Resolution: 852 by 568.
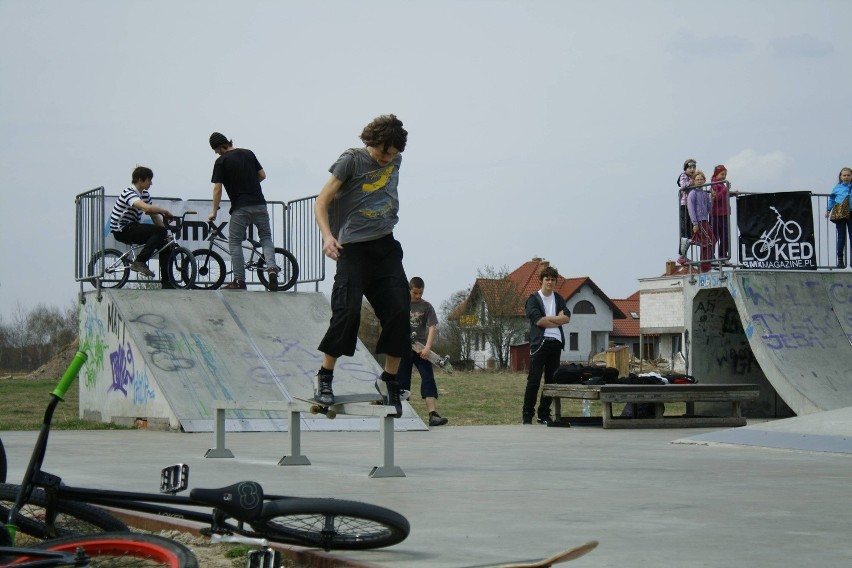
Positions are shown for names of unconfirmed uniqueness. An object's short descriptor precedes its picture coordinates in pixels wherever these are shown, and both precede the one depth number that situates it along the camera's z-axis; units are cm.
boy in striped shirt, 1570
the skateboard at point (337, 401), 773
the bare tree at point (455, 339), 8431
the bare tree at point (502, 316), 8762
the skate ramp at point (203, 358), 1334
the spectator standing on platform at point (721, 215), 1669
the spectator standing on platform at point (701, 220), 1694
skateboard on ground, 358
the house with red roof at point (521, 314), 8800
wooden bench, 1351
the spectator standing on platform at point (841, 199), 1705
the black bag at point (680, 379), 1477
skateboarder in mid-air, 764
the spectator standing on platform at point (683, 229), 1725
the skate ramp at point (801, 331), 1470
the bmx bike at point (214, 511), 409
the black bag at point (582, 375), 1423
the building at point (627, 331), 11250
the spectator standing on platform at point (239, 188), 1529
